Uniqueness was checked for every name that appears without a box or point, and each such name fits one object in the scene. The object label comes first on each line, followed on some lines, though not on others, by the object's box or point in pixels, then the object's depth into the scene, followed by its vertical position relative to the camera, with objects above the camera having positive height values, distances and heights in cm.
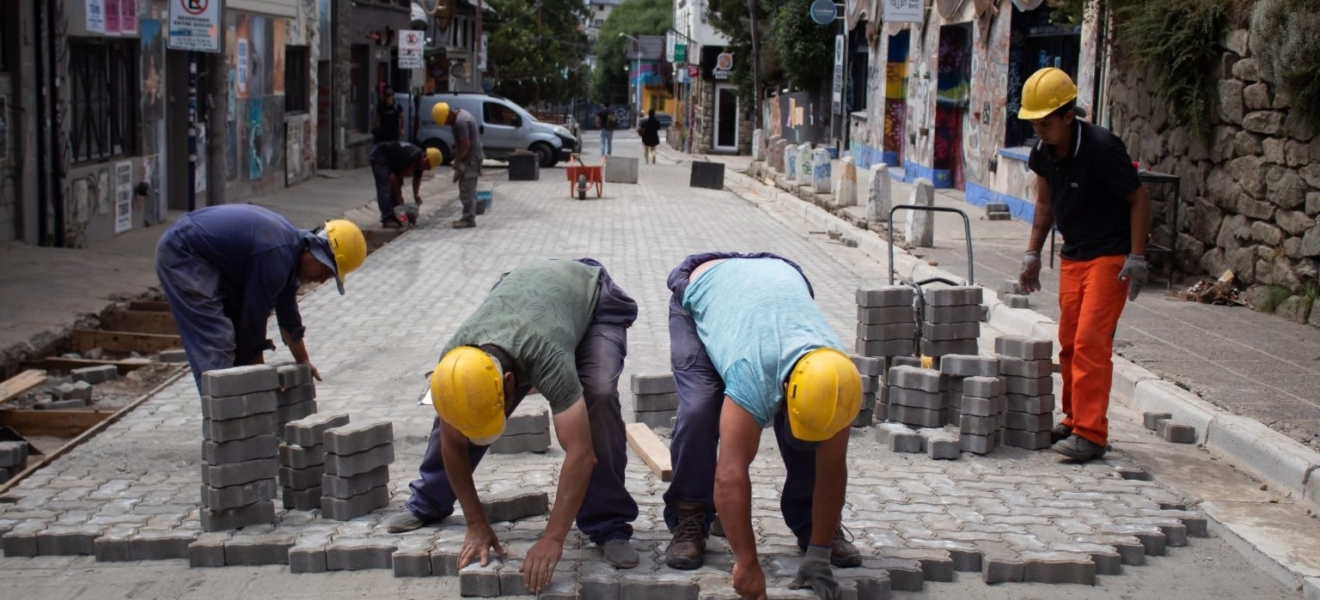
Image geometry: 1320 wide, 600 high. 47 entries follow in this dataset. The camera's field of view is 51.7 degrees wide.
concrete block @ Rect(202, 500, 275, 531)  520 -158
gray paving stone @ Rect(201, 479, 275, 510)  518 -149
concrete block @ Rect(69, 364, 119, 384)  868 -174
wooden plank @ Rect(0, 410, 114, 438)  756 -179
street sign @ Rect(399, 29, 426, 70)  3027 +129
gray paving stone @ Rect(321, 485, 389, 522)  532 -156
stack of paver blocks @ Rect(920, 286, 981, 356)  739 -106
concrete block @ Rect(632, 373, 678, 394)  714 -140
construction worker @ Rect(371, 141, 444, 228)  1725 -77
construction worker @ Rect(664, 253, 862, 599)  413 -89
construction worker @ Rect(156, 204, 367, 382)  611 -76
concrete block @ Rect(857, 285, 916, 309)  731 -93
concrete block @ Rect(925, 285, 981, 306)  737 -92
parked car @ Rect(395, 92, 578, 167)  3234 -43
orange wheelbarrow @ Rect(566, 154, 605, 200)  2294 -107
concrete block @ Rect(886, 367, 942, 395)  689 -129
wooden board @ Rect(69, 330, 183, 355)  973 -172
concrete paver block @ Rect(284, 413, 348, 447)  540 -129
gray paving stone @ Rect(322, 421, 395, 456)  522 -127
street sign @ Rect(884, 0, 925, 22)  2302 +189
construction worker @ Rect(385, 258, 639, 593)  429 -91
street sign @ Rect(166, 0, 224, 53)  1349 +76
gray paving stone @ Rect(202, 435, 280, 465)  517 -132
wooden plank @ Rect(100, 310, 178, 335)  1043 -169
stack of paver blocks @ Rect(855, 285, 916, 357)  733 -106
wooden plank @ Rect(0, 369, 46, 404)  771 -166
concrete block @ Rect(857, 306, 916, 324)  734 -103
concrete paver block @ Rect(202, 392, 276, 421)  512 -114
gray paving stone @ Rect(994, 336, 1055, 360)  675 -110
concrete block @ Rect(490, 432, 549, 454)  665 -162
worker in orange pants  647 -49
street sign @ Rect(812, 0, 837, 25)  3129 +246
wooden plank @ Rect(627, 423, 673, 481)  607 -156
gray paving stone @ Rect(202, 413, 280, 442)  514 -123
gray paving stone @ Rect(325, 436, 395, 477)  528 -138
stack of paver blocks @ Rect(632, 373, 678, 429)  714 -147
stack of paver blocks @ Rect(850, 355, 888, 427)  716 -141
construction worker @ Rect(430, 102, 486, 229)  1791 -61
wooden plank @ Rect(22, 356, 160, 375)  895 -174
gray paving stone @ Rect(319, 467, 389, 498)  530 -147
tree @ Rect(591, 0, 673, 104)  9031 +551
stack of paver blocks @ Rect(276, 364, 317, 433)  609 -129
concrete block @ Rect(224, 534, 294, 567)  503 -164
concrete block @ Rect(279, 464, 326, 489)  545 -148
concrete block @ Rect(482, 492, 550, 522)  533 -155
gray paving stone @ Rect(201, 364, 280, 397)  511 -104
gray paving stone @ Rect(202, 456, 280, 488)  515 -140
